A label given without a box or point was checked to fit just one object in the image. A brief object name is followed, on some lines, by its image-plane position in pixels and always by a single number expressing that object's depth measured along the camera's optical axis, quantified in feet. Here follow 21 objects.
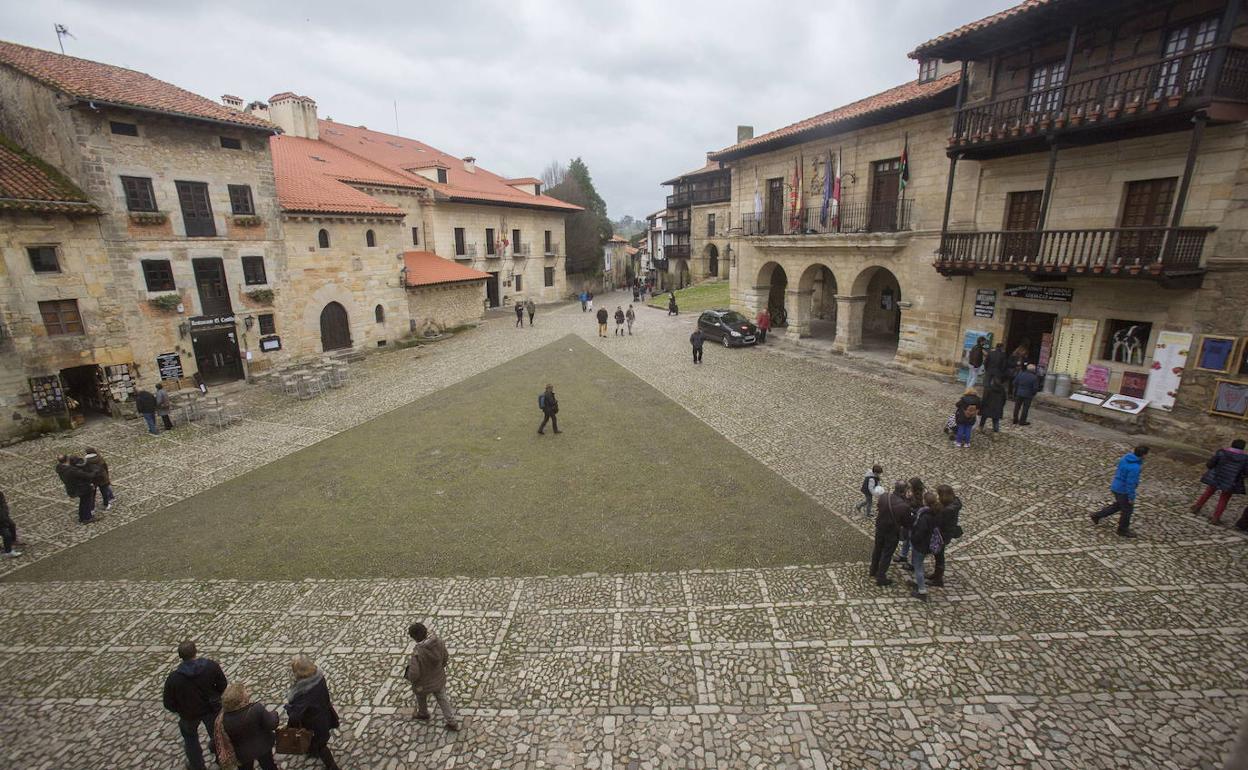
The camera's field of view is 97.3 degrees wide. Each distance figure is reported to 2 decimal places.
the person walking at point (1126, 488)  28.81
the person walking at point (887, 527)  25.30
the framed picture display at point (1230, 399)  39.42
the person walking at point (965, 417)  41.42
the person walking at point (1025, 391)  44.68
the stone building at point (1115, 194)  39.17
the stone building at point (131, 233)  53.93
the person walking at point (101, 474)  35.45
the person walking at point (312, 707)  17.21
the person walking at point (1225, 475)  29.58
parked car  82.84
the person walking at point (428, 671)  18.98
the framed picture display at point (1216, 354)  39.91
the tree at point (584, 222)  171.42
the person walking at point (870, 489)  31.83
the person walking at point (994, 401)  43.88
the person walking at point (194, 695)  17.79
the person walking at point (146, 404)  50.55
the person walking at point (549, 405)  48.39
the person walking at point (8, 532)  31.27
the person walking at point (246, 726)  16.52
